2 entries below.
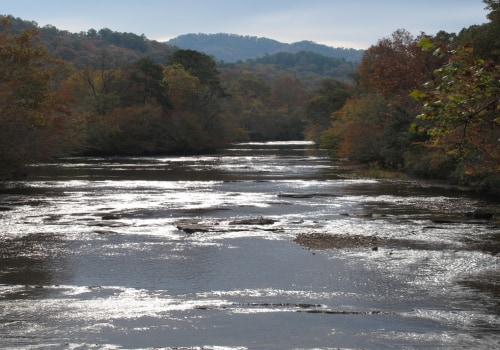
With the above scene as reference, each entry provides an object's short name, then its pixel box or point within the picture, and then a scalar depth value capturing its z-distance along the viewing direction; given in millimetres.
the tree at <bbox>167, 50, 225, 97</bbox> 111412
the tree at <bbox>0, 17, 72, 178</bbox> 37062
